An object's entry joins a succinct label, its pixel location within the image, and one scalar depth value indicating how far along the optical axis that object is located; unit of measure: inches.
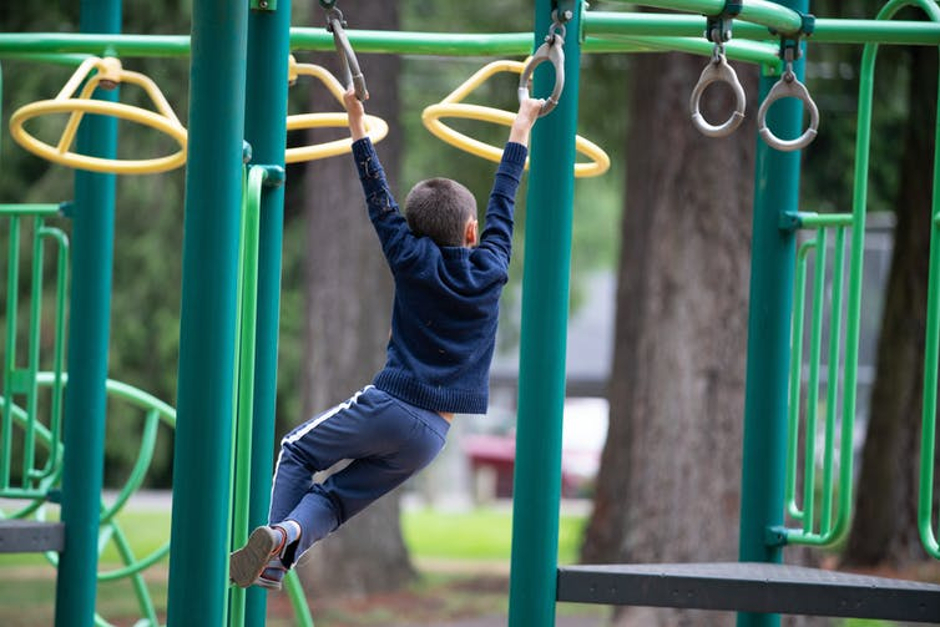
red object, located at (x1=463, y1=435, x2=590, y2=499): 2210.9
